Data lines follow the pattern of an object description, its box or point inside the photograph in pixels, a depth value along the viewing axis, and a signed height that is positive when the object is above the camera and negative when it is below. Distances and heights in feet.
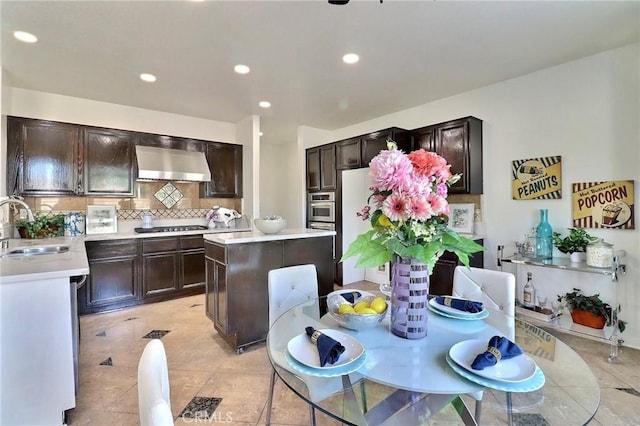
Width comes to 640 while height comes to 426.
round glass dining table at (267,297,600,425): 3.05 -1.91
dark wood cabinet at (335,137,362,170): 14.60 +2.89
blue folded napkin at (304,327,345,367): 3.33 -1.57
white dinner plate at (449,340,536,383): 3.06 -1.68
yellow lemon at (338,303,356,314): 4.30 -1.42
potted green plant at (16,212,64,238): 10.57 -0.47
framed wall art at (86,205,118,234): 12.48 -0.29
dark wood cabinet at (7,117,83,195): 11.05 +2.15
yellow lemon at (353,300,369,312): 4.36 -1.38
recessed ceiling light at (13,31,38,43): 8.13 +4.88
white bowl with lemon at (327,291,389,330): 4.18 -1.45
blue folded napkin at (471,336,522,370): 3.12 -1.54
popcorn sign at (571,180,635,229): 8.75 +0.18
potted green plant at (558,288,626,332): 8.61 -2.93
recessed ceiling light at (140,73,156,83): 10.64 +4.89
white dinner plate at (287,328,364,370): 3.40 -1.69
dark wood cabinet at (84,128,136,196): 12.40 +2.18
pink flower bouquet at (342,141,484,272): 3.48 -0.01
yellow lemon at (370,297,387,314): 4.34 -1.38
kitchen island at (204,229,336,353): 8.35 -1.81
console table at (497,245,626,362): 8.02 -2.96
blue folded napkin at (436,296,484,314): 4.83 -1.56
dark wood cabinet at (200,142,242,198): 15.56 +2.23
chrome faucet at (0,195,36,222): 7.23 +0.31
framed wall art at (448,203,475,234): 12.11 -0.28
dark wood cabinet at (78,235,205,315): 11.49 -2.45
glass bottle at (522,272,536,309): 9.73 -2.73
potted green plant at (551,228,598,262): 9.04 -1.00
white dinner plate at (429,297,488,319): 4.70 -1.62
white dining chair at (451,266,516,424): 5.73 -1.58
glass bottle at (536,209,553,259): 9.77 -0.92
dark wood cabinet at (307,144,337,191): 15.83 +2.40
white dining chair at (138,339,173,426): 1.91 -1.30
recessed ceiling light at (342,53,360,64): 9.28 +4.84
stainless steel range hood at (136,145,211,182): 13.14 +2.23
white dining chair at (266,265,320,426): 6.21 -1.65
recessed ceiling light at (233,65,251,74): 10.05 +4.90
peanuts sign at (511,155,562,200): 10.05 +1.14
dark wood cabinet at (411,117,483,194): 11.50 +2.41
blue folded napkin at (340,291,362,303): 5.12 -1.49
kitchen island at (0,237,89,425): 5.08 -2.29
